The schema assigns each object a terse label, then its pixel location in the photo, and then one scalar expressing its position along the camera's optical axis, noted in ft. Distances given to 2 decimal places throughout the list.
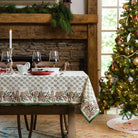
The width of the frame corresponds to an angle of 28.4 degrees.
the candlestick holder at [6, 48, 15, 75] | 7.71
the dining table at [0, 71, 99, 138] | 7.21
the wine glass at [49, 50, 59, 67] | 7.98
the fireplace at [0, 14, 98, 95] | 13.15
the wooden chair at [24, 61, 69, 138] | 10.10
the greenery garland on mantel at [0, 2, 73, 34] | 12.97
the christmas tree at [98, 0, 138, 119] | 10.49
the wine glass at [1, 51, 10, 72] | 7.73
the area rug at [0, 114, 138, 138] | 9.66
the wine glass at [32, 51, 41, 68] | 7.90
